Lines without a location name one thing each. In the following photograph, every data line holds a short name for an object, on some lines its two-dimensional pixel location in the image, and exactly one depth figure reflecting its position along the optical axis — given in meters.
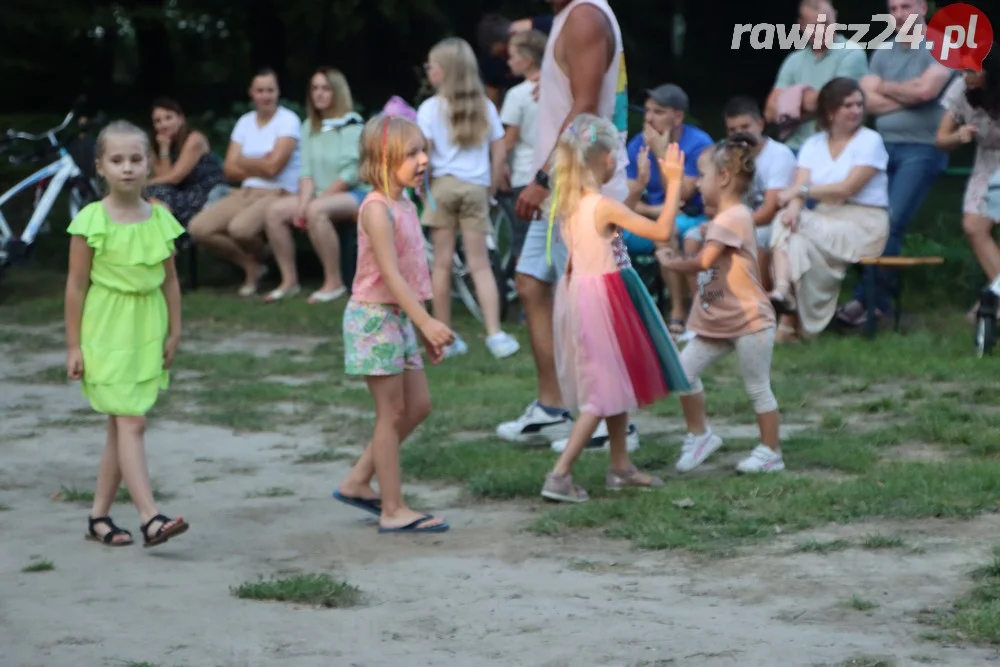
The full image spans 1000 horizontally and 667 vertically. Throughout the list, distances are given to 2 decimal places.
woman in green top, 12.68
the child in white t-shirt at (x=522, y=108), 10.54
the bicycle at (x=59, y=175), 13.05
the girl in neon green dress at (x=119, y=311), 6.10
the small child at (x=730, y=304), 7.09
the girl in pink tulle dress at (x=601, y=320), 6.67
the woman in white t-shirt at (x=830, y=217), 10.45
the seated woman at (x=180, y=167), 13.49
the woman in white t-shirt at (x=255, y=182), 13.17
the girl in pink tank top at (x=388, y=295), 6.21
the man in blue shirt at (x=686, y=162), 10.70
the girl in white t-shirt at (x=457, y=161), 10.75
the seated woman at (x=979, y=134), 10.12
